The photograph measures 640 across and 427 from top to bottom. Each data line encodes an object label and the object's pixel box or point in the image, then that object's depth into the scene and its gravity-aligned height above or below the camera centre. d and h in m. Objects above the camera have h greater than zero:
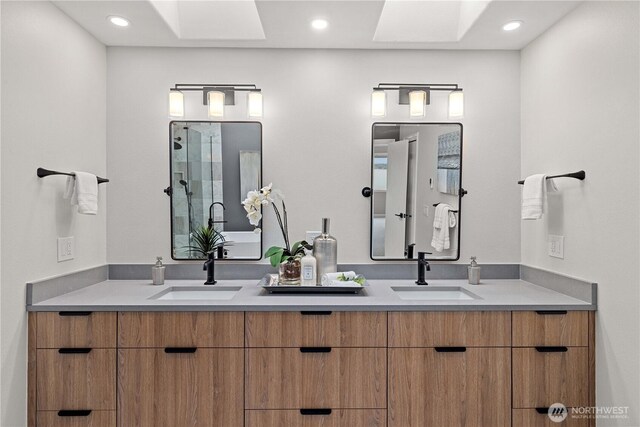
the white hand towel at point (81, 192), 2.00 +0.08
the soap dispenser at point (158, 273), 2.32 -0.38
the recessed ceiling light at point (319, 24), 2.13 +1.00
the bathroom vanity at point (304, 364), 1.81 -0.70
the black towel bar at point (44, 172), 1.85 +0.17
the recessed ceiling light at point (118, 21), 2.09 +0.99
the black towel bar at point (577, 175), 1.89 +0.17
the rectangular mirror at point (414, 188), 2.45 +0.13
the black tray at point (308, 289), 2.04 -0.41
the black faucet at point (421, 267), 2.33 -0.33
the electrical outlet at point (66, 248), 2.03 -0.21
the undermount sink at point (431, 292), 2.28 -0.47
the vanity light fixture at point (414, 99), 2.37 +0.66
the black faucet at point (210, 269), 2.30 -0.35
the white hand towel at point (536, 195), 2.06 +0.08
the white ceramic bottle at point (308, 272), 2.11 -0.33
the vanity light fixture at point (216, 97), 2.36 +0.66
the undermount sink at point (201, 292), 2.27 -0.48
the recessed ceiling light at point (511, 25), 2.13 +0.99
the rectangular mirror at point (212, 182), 2.44 +0.16
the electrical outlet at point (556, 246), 2.08 -0.19
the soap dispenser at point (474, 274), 2.36 -0.37
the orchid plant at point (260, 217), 2.21 -0.06
